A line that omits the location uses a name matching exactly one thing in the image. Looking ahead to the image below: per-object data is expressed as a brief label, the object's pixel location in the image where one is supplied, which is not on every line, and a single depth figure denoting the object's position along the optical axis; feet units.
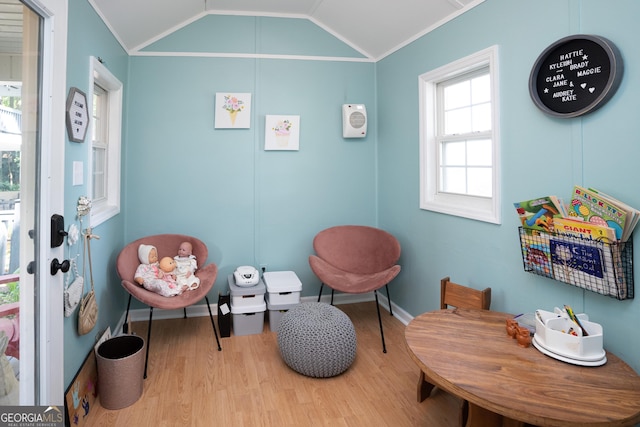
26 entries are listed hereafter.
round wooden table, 3.81
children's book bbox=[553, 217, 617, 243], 5.07
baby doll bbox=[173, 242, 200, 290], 9.27
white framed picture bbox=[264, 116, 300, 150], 11.38
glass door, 4.30
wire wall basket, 5.10
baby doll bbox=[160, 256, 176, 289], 9.34
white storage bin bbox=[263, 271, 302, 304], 10.19
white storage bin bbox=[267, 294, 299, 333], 10.26
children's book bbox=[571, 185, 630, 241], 5.00
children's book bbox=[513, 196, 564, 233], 5.92
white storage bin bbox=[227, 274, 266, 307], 10.00
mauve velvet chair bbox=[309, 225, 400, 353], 10.15
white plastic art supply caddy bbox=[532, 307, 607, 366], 4.72
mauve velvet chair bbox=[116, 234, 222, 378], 8.25
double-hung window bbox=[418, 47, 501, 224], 7.65
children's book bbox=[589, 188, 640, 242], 4.90
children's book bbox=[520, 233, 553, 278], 6.06
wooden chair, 7.02
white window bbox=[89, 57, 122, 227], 9.20
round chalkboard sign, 5.29
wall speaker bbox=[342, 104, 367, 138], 11.65
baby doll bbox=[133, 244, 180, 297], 8.72
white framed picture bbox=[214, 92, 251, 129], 11.07
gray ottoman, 7.73
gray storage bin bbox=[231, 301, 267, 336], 9.95
